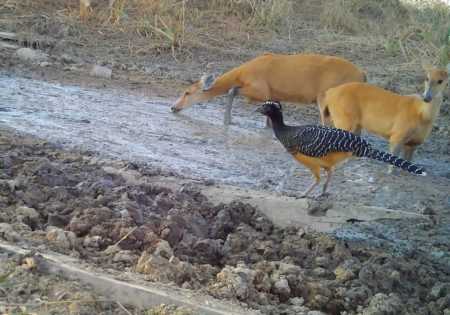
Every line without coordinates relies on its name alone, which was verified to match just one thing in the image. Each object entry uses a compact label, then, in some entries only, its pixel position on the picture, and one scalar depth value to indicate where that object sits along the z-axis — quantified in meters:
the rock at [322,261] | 4.39
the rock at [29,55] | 10.86
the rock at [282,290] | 3.84
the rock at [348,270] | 4.22
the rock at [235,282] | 3.55
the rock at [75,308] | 3.00
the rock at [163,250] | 3.96
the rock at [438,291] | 4.14
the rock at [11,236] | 3.71
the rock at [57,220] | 4.34
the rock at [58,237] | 3.84
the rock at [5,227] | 3.80
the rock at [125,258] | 3.80
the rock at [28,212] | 4.25
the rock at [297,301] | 3.80
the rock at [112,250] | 3.91
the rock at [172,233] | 4.34
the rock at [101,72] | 10.58
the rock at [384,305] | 3.72
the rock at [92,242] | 4.02
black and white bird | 5.73
